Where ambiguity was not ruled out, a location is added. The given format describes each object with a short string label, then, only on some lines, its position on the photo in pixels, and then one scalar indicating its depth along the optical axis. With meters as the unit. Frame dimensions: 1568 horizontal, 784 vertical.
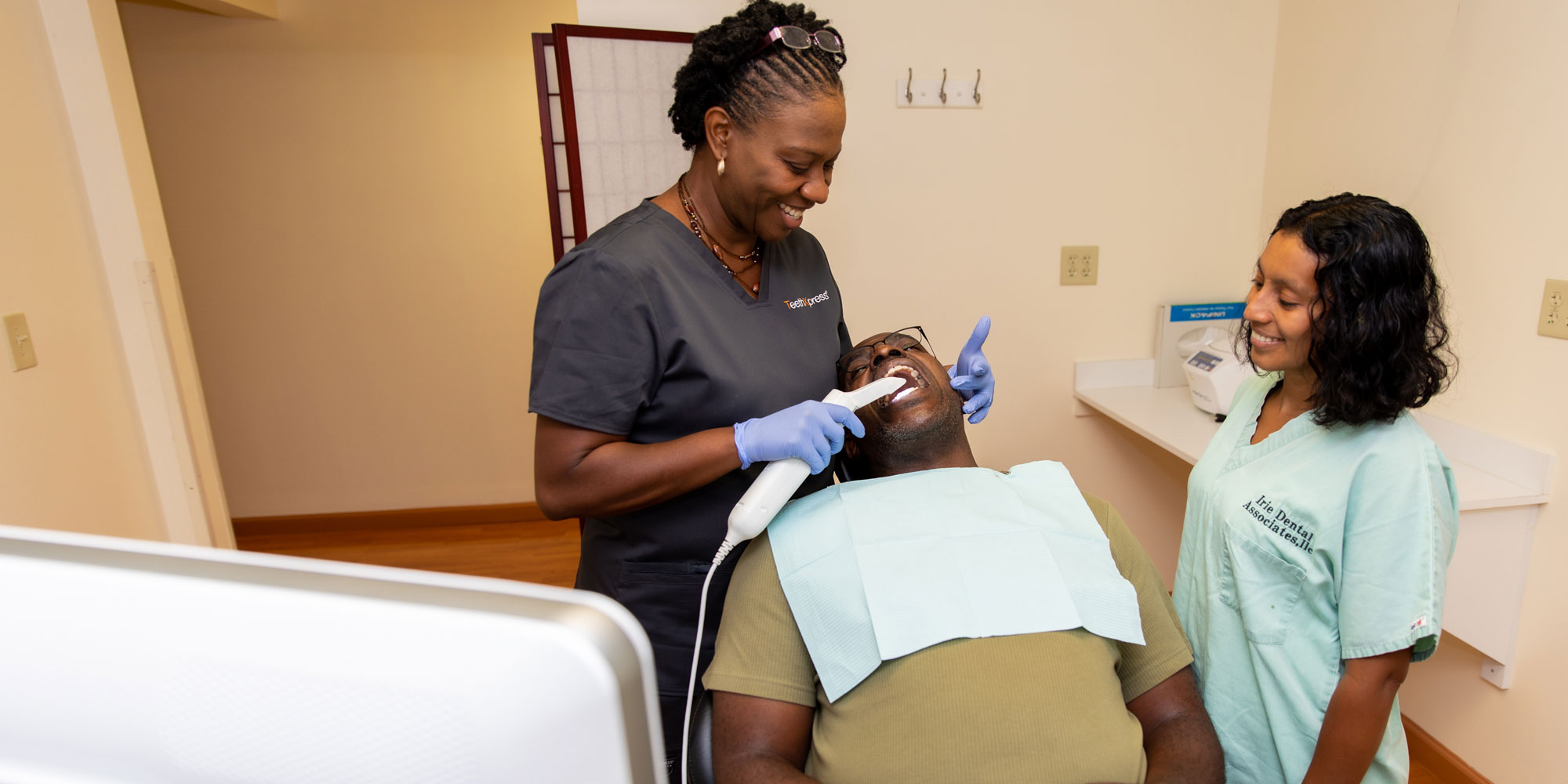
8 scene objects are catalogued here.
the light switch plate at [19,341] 1.60
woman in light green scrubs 0.93
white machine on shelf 2.13
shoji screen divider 1.92
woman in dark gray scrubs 1.04
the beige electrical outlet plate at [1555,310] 1.56
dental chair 0.99
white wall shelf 1.63
